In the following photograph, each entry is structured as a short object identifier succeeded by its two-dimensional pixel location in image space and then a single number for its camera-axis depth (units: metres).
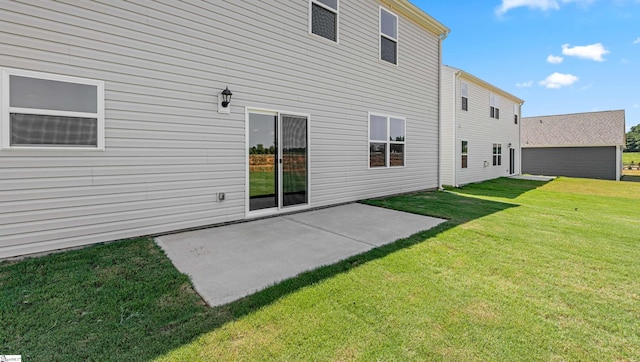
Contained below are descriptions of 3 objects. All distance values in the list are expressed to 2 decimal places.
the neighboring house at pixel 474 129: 12.19
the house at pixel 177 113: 3.50
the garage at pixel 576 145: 19.52
